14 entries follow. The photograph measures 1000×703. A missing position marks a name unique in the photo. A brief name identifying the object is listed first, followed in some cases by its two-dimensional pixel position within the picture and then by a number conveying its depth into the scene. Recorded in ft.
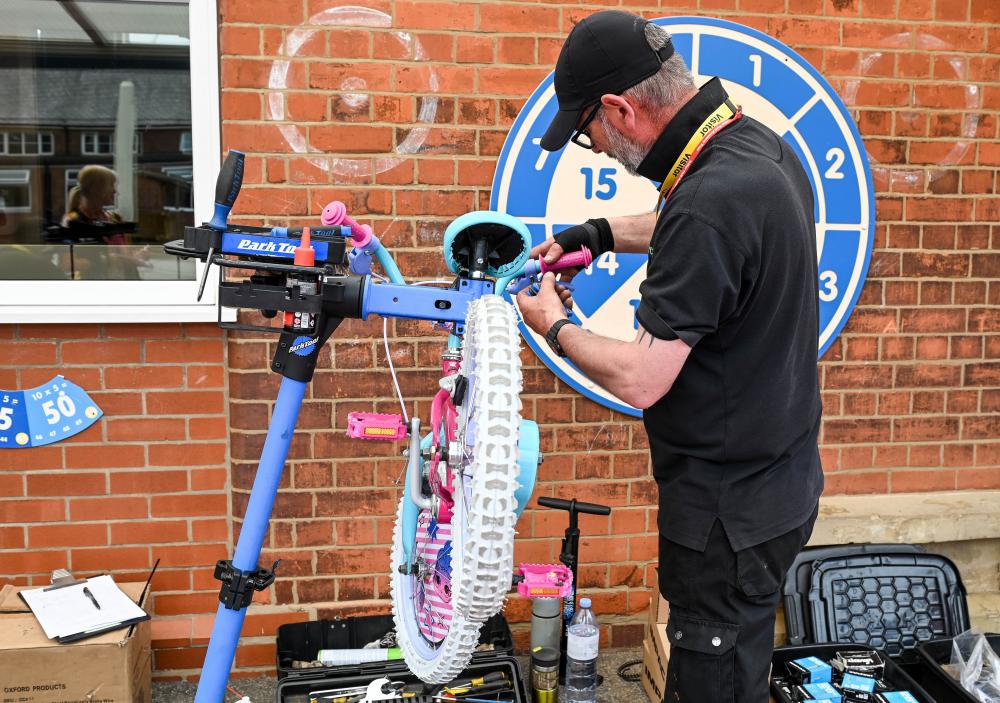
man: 6.44
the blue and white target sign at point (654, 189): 11.42
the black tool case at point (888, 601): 11.44
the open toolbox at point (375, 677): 9.84
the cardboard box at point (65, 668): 9.56
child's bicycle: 5.62
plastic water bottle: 10.82
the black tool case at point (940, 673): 10.10
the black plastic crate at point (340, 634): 11.14
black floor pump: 10.11
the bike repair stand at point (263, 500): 7.07
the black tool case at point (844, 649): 10.15
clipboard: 9.81
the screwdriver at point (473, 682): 9.97
